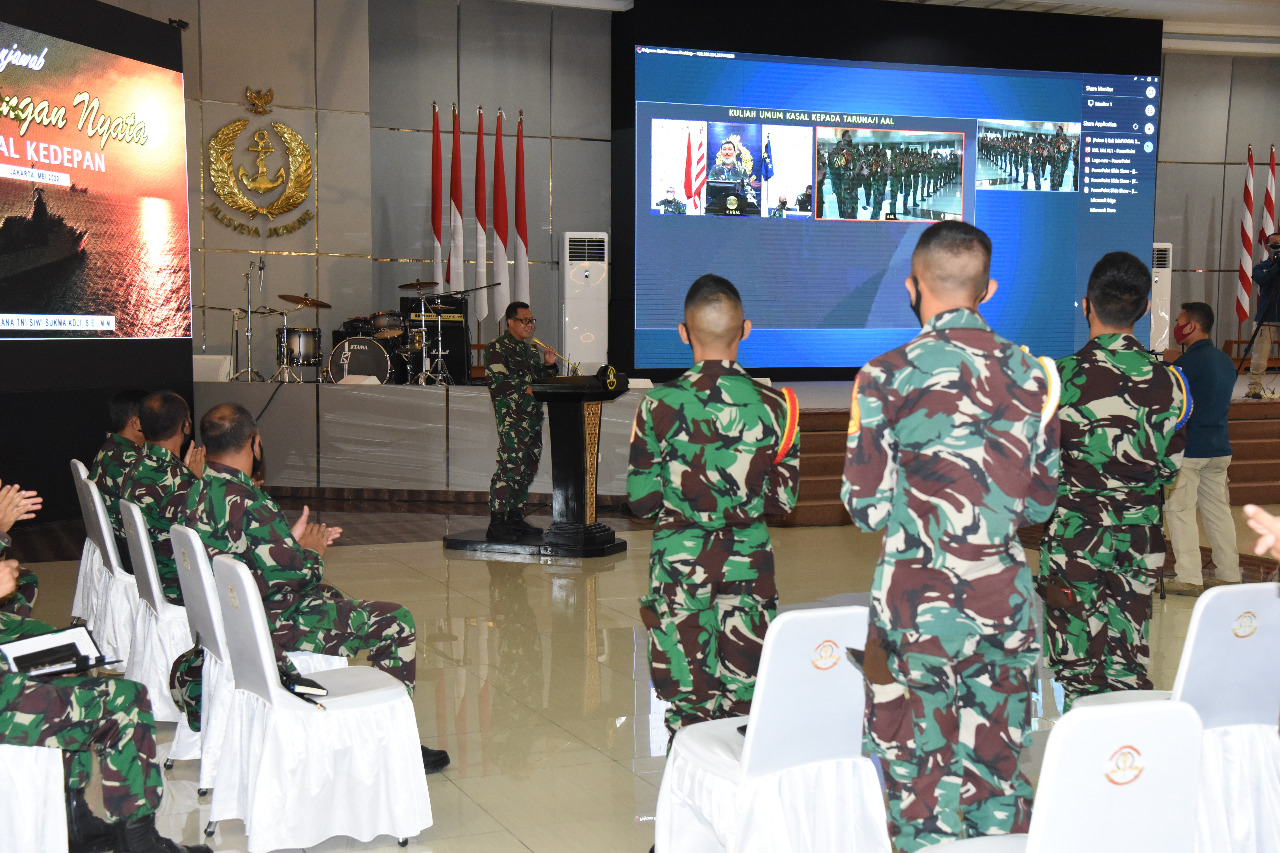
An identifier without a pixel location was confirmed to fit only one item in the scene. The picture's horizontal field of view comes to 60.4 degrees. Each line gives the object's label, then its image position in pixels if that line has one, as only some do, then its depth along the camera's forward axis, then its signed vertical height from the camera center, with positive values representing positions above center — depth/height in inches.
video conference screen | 457.1 +53.9
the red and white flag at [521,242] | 461.7 +27.9
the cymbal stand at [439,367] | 411.8 -23.1
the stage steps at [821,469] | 343.6 -52.8
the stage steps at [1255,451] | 397.7 -49.9
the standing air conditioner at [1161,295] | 525.3 +9.5
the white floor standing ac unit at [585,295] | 460.4 +5.4
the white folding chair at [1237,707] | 99.2 -37.4
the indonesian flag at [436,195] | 457.7 +46.2
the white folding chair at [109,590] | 174.2 -46.6
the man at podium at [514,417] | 287.0 -28.8
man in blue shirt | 239.0 -39.6
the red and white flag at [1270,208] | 525.3 +51.6
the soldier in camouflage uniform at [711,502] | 112.0 -19.7
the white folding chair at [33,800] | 103.0 -46.9
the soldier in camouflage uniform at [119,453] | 180.7 -24.8
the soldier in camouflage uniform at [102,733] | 103.0 -41.2
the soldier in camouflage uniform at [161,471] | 165.8 -26.0
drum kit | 422.6 -17.3
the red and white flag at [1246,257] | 530.9 +29.0
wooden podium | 274.8 -42.7
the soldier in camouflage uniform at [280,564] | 124.8 -29.9
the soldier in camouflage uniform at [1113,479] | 132.0 -20.0
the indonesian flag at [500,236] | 461.4 +29.9
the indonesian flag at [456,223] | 450.9 +34.5
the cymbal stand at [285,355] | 426.6 -19.4
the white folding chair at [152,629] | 153.9 -46.8
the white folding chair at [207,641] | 121.6 -39.3
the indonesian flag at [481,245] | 455.2 +25.8
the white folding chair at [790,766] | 93.7 -40.6
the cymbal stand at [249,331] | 421.4 -10.6
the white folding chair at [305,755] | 115.7 -48.5
